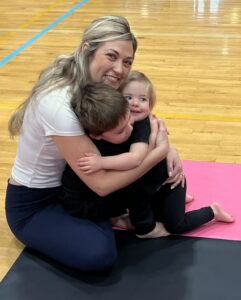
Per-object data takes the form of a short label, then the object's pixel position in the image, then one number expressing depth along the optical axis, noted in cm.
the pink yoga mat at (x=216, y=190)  265
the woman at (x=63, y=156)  222
